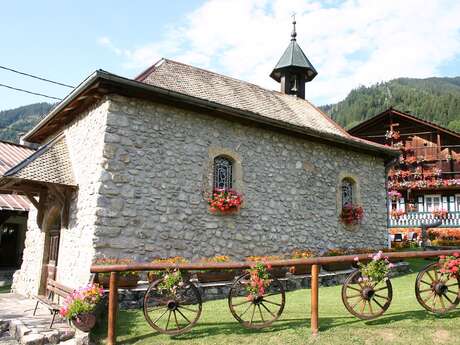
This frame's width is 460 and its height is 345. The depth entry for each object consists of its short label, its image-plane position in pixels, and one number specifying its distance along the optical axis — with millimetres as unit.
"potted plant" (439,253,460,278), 5867
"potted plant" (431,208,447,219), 24734
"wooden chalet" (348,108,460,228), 27641
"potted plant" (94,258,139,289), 7184
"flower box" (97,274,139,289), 7168
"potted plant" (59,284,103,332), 5691
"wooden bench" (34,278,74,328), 6426
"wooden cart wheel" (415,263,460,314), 5906
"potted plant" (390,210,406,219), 25828
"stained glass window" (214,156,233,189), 9703
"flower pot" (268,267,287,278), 9031
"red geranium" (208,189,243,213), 9150
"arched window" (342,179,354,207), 12203
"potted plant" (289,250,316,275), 9398
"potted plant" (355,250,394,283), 5851
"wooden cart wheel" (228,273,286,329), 5750
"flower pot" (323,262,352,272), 10328
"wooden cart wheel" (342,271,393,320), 5751
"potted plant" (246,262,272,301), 5805
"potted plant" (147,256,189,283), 6260
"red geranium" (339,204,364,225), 11633
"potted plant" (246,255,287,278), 9039
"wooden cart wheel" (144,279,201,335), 5598
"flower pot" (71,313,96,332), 5695
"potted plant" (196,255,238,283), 8195
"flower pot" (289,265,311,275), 9367
